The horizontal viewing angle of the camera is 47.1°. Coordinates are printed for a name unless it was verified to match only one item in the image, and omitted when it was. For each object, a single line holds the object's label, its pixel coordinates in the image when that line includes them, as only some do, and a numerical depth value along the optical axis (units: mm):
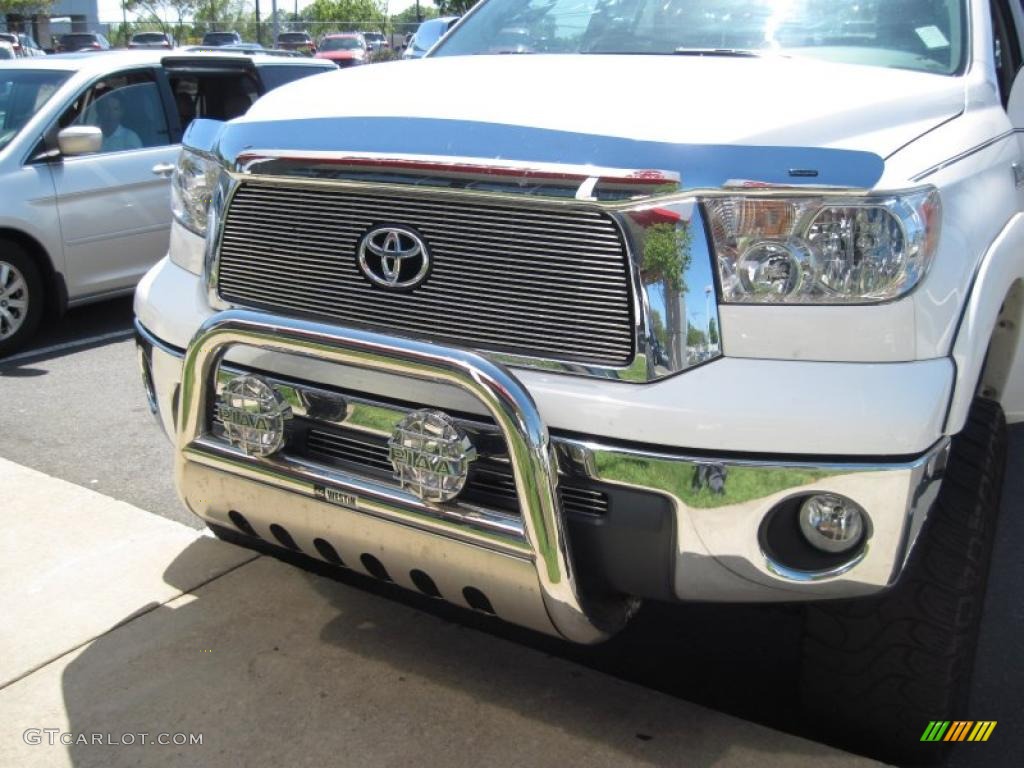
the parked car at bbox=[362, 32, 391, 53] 45247
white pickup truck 2305
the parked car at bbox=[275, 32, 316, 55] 44531
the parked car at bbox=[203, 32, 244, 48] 38978
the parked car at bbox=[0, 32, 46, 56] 30381
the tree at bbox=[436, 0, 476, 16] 55909
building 48250
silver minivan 6484
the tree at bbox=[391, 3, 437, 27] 69806
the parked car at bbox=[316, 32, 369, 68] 38188
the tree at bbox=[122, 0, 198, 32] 61781
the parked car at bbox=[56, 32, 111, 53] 38750
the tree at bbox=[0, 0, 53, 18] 51275
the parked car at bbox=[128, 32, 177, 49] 43653
